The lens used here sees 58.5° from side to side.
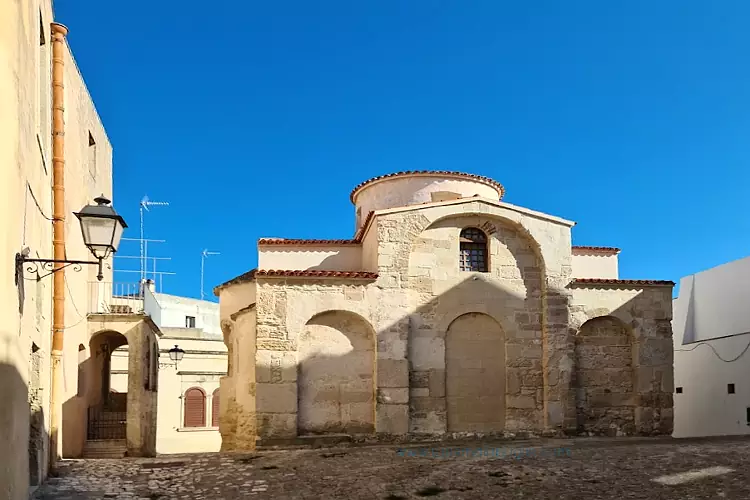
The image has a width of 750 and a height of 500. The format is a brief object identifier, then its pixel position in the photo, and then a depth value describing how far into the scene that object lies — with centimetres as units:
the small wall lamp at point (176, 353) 2177
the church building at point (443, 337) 1488
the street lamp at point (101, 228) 732
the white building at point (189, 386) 2825
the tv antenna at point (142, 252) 3269
